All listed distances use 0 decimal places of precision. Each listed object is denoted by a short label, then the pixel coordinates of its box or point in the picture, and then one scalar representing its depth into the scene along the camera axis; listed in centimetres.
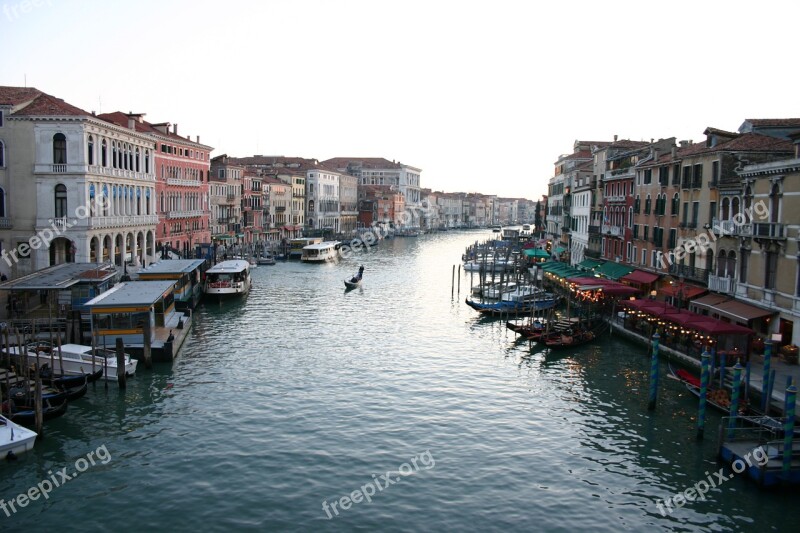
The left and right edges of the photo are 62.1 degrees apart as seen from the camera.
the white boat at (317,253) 6412
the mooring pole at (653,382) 1816
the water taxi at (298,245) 6906
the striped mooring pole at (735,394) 1505
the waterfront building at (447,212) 18550
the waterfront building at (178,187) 4762
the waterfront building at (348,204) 10901
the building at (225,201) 6481
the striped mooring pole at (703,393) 1599
